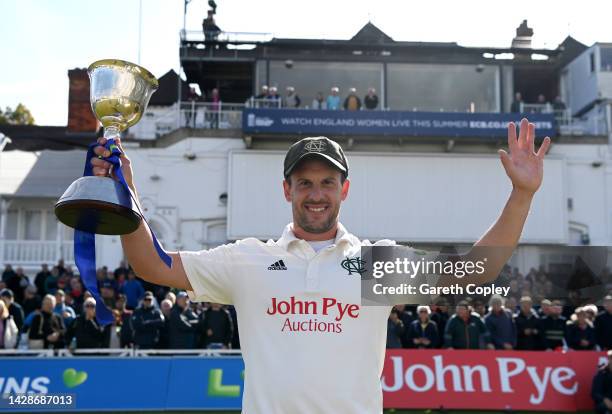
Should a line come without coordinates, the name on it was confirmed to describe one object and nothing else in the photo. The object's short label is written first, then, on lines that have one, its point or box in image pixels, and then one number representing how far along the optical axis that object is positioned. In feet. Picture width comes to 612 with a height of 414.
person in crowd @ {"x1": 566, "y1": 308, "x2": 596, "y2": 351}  39.70
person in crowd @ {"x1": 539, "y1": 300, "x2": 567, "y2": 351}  40.63
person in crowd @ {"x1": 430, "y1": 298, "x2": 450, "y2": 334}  42.81
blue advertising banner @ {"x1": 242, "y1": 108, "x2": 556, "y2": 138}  78.89
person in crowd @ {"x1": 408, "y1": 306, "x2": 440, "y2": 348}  40.16
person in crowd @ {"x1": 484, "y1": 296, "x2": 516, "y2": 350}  40.14
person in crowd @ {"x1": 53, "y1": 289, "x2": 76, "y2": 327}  42.04
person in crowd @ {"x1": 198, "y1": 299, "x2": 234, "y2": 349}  41.01
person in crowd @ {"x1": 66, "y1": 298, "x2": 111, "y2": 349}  39.32
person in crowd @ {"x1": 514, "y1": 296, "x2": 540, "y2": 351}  40.57
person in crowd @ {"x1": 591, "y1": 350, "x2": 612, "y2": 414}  34.46
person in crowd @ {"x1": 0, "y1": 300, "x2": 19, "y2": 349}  39.34
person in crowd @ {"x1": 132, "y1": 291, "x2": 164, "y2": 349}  40.14
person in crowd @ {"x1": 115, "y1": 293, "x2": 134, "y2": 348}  40.22
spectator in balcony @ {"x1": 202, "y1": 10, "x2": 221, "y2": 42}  92.84
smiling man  9.32
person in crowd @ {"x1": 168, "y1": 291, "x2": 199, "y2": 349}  40.55
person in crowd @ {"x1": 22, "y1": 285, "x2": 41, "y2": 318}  49.98
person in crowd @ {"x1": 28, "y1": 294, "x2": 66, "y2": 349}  39.96
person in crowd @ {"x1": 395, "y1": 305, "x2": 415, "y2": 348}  40.63
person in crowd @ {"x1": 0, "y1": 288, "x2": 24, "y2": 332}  42.63
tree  145.79
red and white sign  36.60
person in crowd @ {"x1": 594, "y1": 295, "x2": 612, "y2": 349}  39.19
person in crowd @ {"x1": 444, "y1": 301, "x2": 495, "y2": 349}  39.33
